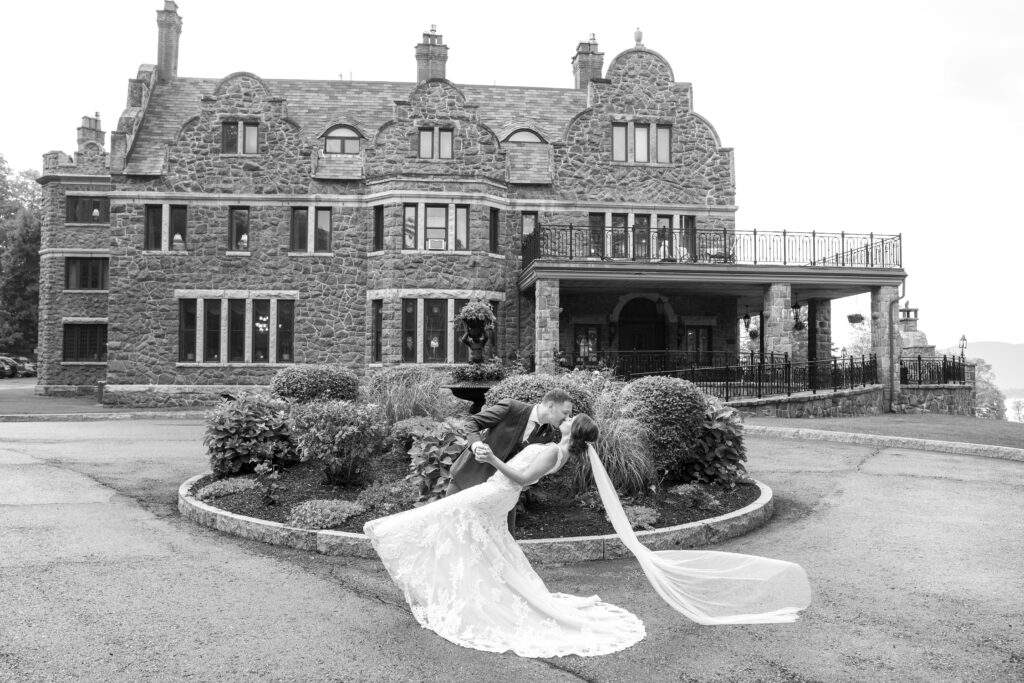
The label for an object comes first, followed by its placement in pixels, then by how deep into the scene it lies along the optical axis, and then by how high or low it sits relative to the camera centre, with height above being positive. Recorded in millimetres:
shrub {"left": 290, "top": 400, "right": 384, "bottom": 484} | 8812 -886
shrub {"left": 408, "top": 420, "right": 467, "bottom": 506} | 7625 -998
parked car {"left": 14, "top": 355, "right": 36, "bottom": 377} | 54428 -531
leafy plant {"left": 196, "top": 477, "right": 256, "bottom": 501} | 8842 -1527
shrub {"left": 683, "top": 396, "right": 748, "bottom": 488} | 9391 -1122
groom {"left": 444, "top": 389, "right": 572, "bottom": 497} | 5586 -545
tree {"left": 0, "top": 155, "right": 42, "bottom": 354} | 50062 +5243
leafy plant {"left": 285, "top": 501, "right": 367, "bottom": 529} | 7520 -1558
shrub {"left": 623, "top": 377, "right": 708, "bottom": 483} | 9312 -729
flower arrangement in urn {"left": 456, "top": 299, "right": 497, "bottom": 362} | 13141 +660
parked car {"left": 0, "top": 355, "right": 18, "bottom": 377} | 50781 -575
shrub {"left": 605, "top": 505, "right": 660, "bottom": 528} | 7680 -1596
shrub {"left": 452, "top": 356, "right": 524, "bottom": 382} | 12000 -186
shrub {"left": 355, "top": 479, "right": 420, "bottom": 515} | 8076 -1502
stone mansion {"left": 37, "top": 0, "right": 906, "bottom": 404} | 24547 +4153
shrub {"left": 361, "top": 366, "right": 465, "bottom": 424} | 11906 -616
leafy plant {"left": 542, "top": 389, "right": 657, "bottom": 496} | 8648 -1151
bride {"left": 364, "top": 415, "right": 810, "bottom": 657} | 4914 -1529
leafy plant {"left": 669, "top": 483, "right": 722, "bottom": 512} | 8469 -1539
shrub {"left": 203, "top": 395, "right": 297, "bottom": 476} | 9805 -1019
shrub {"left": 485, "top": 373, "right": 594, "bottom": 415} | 9312 -353
